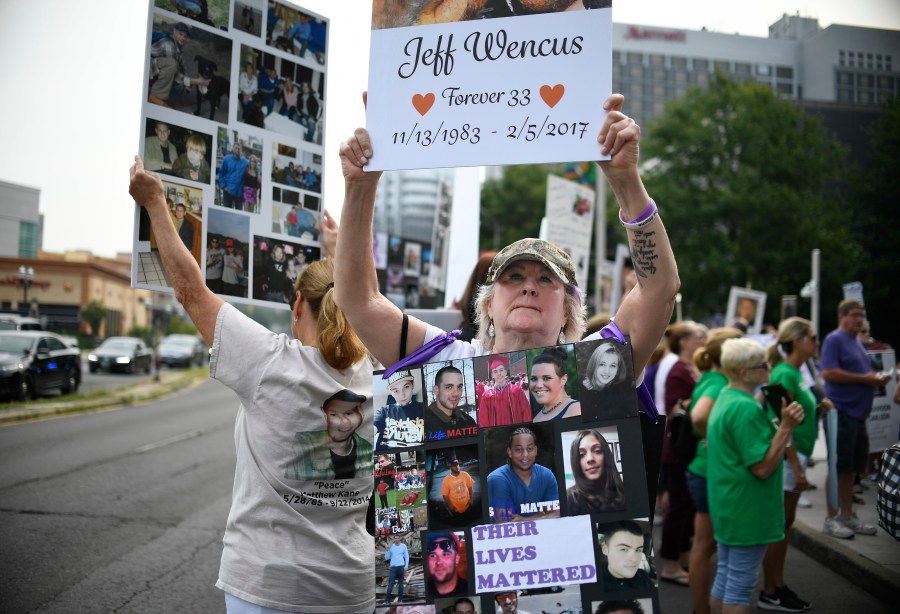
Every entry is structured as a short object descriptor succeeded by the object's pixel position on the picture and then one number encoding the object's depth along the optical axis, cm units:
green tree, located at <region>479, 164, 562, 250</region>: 4781
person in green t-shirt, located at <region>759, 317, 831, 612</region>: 529
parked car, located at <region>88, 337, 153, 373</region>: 3094
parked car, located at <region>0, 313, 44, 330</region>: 1736
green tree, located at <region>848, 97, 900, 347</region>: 2878
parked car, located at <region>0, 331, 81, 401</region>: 1602
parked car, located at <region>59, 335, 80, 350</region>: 1908
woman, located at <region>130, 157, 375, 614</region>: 233
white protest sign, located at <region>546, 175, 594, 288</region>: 845
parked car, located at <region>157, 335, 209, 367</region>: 4177
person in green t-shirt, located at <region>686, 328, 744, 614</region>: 470
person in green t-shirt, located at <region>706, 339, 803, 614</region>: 408
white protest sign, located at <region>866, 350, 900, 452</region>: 786
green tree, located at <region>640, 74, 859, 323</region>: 3159
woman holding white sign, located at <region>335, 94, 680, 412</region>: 201
